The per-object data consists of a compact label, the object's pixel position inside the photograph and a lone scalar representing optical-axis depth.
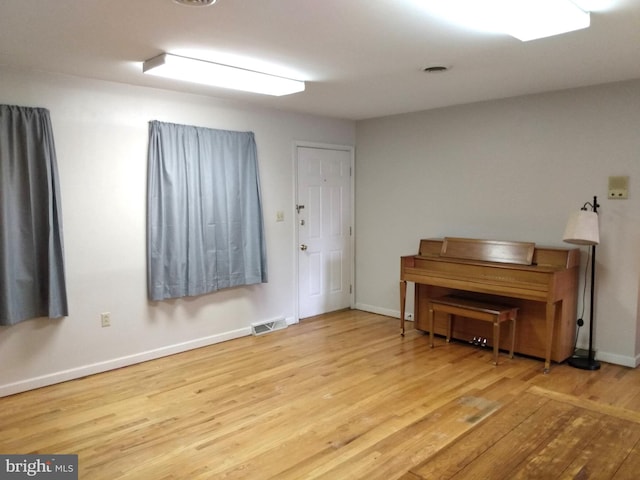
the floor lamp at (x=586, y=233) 3.68
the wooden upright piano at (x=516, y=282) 3.84
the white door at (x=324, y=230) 5.35
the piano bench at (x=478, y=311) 3.99
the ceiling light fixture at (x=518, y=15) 2.24
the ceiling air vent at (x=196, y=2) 2.20
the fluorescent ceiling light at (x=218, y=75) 3.14
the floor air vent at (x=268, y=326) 4.89
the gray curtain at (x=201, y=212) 4.08
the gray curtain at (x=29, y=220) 3.30
